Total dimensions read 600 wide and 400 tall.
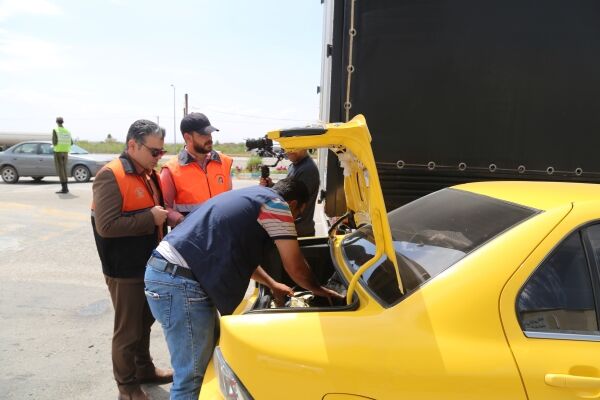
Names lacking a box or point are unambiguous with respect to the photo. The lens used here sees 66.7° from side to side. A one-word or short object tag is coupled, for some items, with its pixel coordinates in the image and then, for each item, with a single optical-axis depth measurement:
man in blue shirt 2.13
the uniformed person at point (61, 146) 11.10
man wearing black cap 3.38
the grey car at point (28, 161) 14.38
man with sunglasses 2.71
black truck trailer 3.17
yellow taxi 1.49
